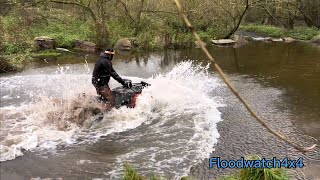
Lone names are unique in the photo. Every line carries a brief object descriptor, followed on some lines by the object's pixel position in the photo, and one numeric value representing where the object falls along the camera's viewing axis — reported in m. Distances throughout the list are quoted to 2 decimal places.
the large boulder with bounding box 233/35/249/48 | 26.01
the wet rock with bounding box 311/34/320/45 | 26.80
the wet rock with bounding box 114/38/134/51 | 22.77
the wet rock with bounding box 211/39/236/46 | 25.74
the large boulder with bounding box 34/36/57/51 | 21.84
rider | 8.75
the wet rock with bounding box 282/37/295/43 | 28.83
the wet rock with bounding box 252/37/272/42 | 28.92
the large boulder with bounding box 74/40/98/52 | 21.97
